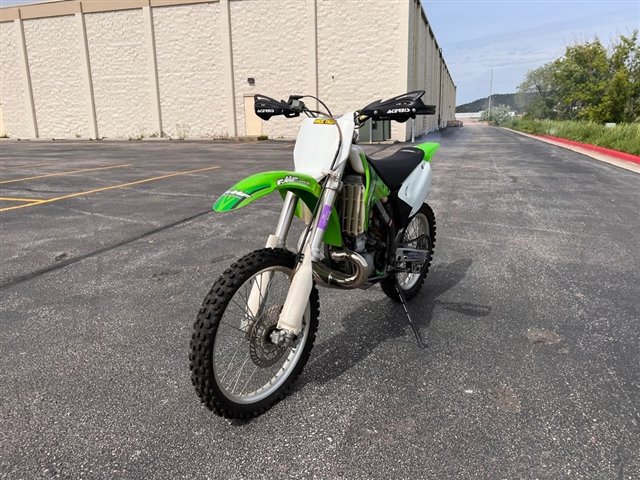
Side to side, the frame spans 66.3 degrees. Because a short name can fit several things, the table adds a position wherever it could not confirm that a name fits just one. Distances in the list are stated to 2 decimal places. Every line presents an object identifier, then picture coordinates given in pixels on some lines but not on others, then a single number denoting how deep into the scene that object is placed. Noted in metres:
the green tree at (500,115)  96.81
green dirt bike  2.39
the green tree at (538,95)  65.43
